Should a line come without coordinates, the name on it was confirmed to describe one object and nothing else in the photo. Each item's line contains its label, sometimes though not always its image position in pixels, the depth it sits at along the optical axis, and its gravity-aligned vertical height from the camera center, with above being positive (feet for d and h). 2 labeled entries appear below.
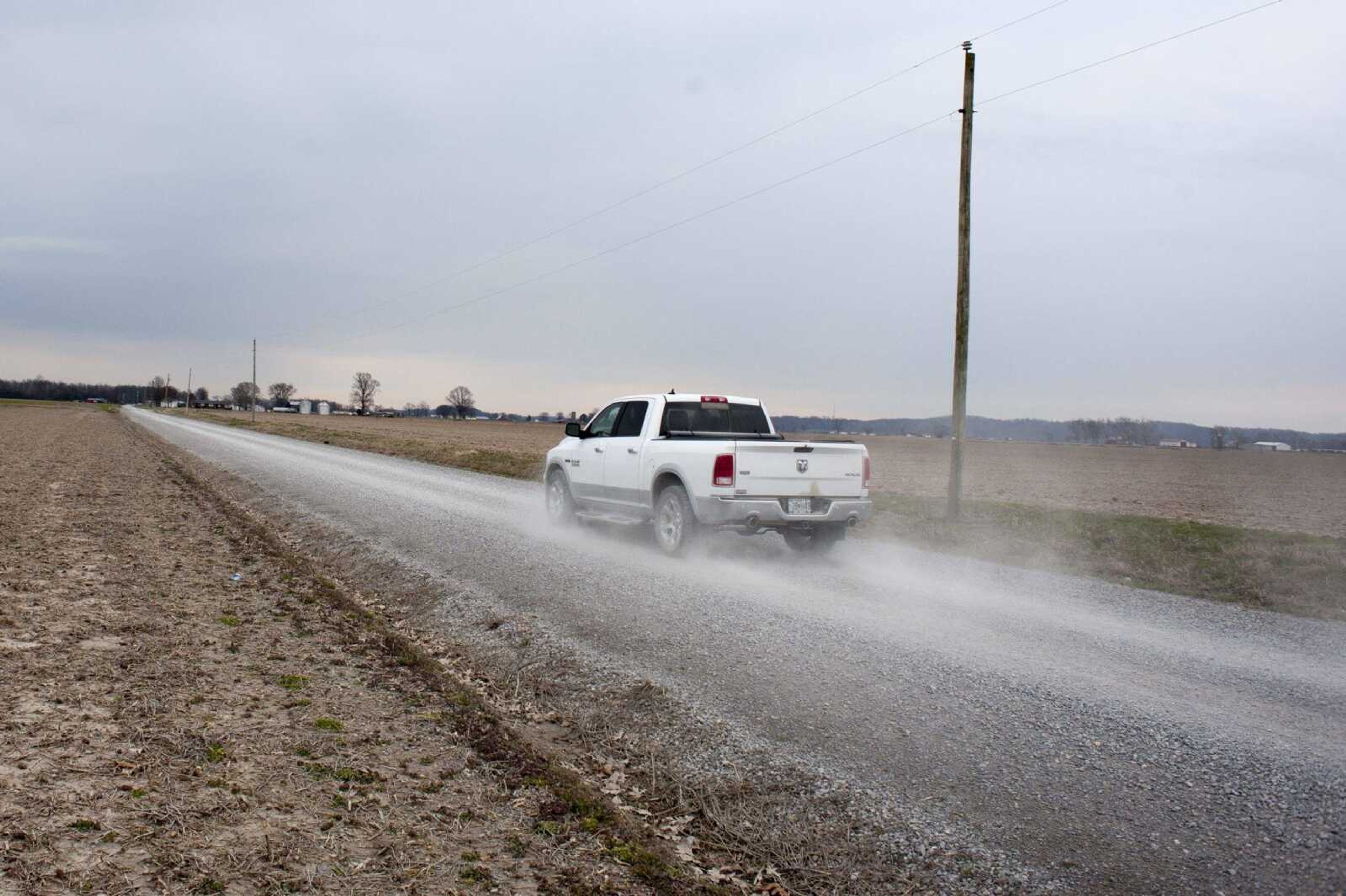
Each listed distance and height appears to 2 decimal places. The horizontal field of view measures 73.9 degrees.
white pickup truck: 34.27 -1.79
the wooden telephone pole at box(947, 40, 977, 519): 52.01 +10.65
